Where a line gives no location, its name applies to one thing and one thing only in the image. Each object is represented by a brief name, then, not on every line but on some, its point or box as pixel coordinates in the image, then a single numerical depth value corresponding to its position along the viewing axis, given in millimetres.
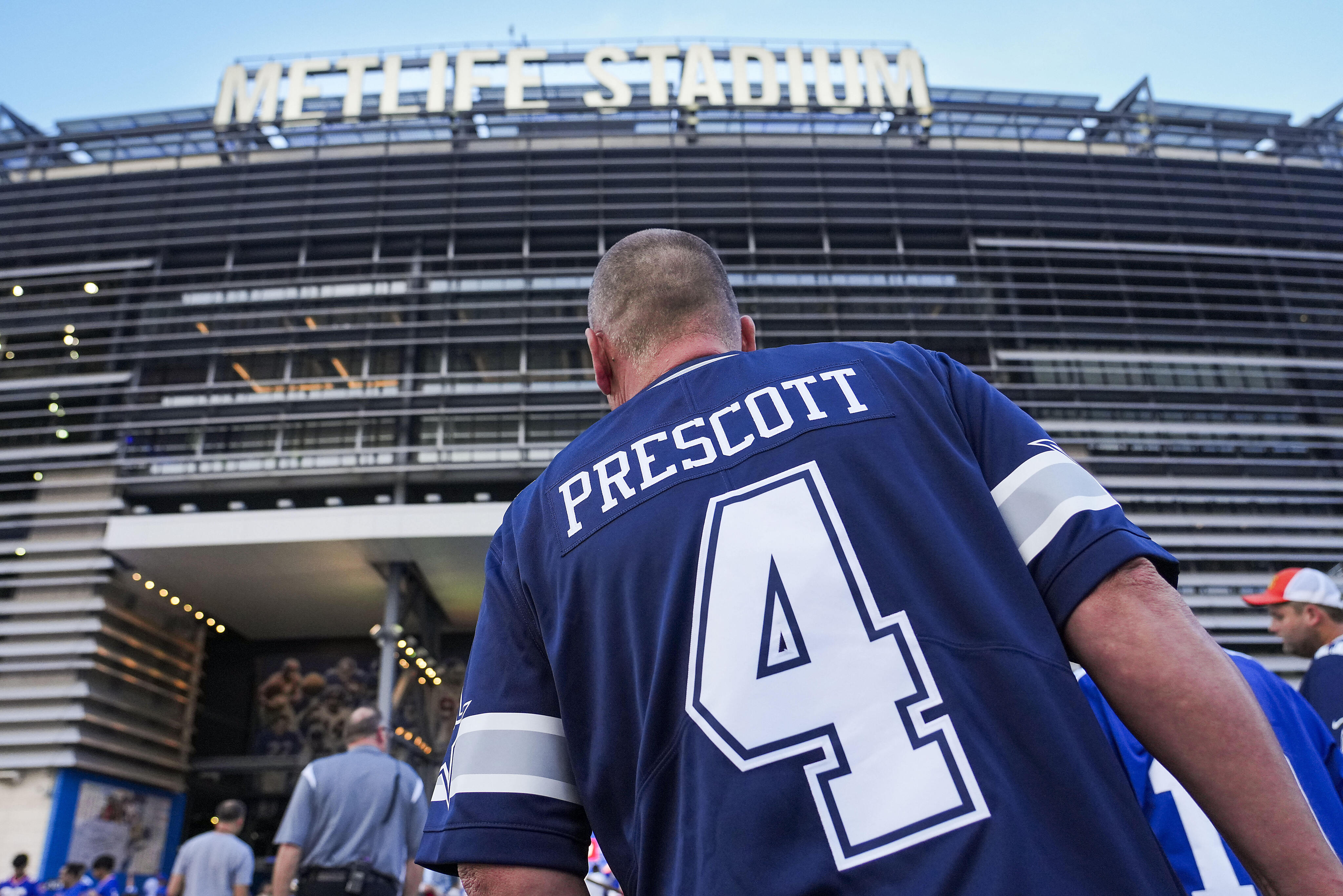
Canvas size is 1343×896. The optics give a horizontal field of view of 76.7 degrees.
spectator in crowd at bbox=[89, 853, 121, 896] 9641
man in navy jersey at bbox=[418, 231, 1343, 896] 791
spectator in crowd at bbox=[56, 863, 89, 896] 9781
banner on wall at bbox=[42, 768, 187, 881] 12688
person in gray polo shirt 4102
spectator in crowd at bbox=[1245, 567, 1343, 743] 3816
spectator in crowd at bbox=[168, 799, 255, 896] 5398
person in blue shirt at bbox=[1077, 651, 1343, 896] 1860
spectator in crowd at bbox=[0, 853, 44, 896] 9398
